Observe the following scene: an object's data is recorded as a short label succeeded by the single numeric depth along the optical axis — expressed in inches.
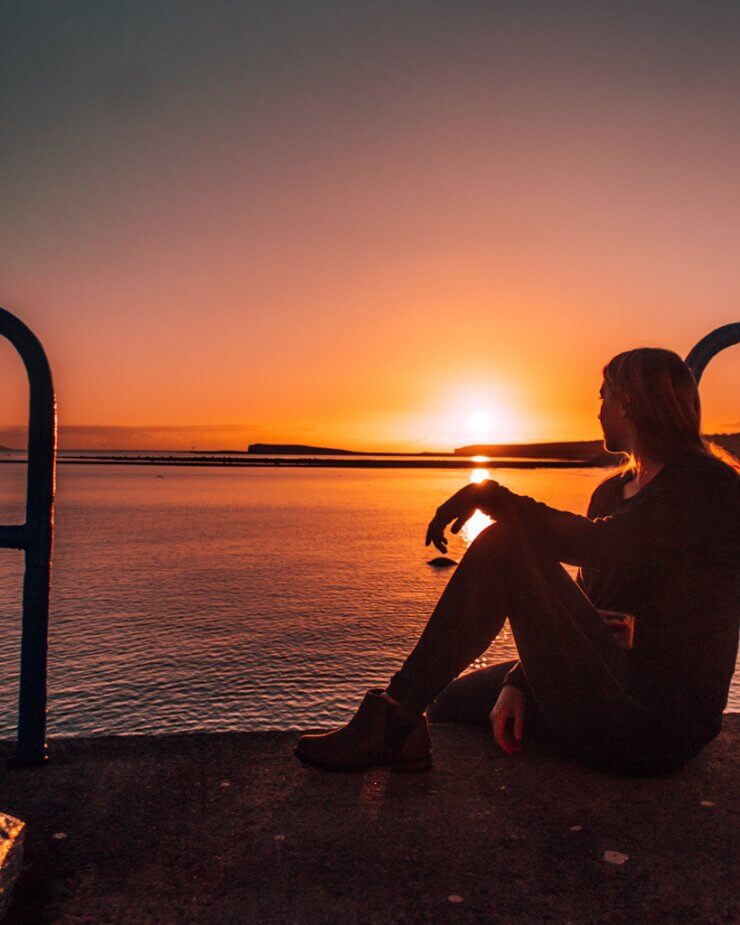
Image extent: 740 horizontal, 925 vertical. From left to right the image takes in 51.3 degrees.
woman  97.1
